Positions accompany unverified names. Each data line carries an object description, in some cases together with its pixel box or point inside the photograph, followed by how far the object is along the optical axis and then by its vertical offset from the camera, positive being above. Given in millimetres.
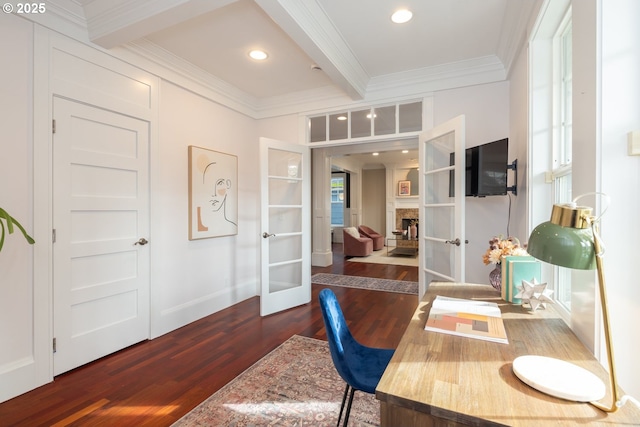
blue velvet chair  1369 -764
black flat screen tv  2473 +356
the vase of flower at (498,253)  1591 -224
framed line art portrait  3275 +197
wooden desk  703 -481
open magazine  1127 -458
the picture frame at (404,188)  9289 +726
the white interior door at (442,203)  2617 +77
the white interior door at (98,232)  2221 -190
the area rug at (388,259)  6628 -1146
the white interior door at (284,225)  3482 -188
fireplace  9071 -345
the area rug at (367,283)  4527 -1189
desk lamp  724 -126
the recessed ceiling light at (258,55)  2887 +1545
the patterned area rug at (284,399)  1738 -1227
